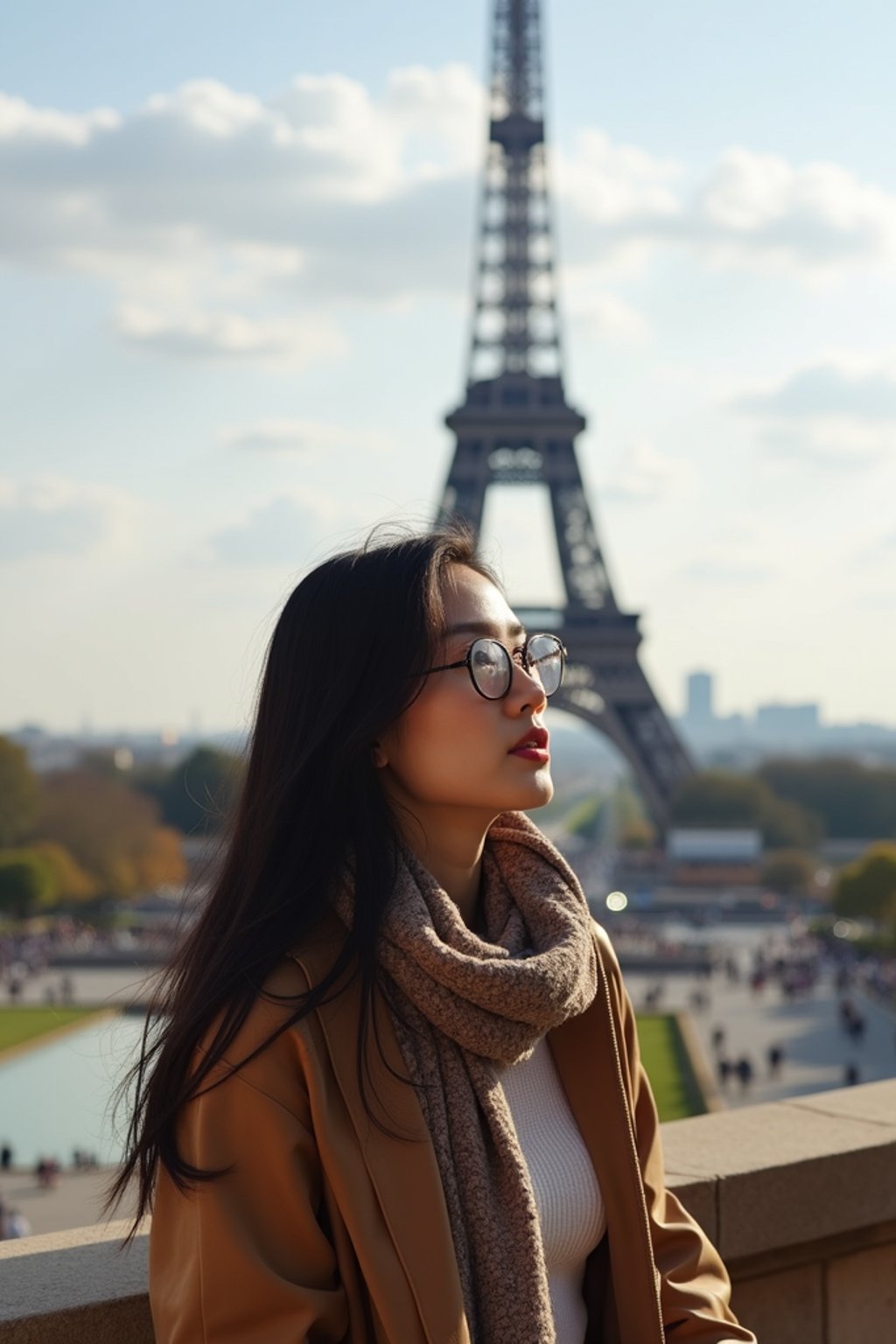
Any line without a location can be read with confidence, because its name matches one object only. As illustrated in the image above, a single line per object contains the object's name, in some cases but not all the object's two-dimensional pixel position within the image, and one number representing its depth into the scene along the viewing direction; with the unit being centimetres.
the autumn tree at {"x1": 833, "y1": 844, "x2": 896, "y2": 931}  4288
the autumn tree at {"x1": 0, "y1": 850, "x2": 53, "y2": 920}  4578
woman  233
